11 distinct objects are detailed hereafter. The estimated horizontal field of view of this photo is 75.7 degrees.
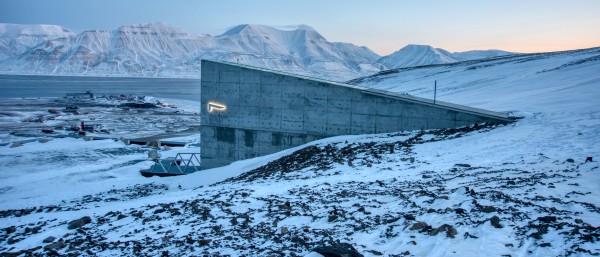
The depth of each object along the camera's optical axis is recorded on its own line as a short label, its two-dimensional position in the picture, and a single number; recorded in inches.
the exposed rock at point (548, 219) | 240.5
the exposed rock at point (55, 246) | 307.3
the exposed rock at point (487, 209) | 266.5
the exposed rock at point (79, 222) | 360.5
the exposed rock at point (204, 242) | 277.4
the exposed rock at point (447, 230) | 237.2
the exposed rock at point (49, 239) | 327.7
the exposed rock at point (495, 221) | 243.0
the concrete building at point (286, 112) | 657.6
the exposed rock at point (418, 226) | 254.1
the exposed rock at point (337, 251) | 219.3
